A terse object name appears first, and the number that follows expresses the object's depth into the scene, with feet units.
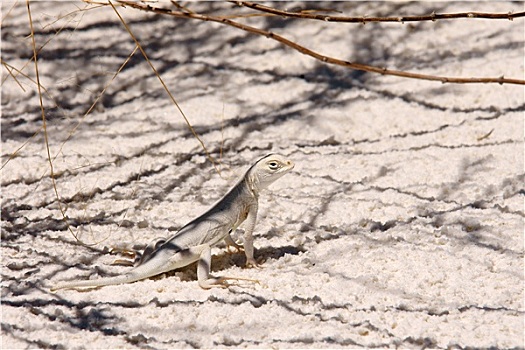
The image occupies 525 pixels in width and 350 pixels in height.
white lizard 17.19
